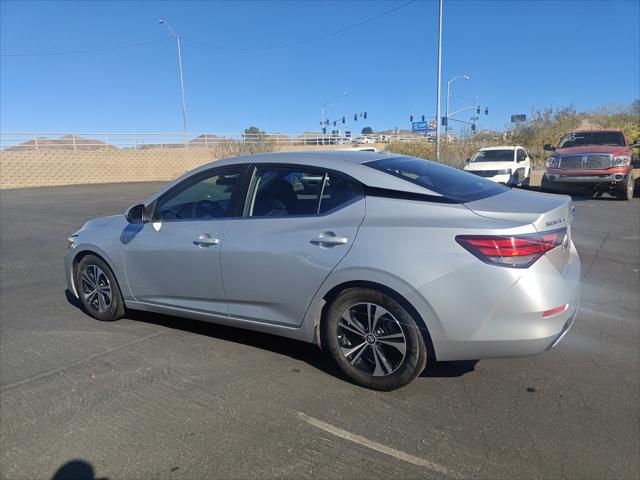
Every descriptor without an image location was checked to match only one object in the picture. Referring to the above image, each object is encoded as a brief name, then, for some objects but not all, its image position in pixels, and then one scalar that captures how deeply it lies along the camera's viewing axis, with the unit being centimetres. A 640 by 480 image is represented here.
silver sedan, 299
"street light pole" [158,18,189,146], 3628
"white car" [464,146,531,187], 1727
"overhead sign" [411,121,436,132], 7061
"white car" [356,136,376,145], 4588
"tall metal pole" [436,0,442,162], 2664
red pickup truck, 1419
